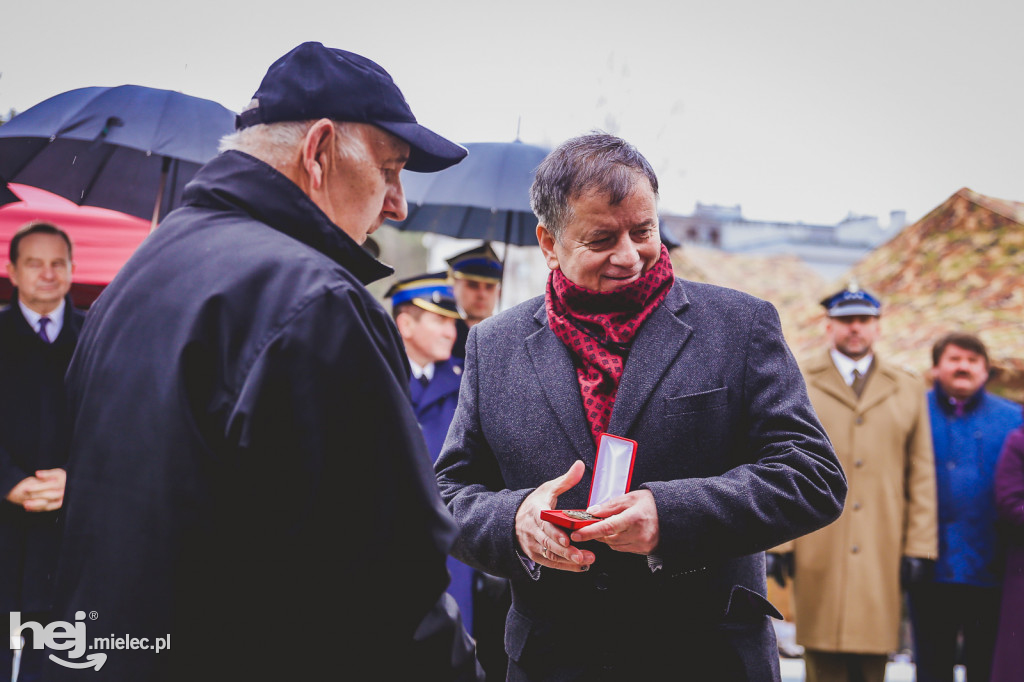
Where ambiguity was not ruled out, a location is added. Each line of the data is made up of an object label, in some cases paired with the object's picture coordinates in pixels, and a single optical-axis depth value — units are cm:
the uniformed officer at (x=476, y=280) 521
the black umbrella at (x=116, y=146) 448
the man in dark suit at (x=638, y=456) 174
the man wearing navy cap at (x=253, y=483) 117
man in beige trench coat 489
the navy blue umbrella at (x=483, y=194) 496
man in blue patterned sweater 477
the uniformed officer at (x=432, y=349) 438
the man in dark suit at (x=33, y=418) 391
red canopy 600
